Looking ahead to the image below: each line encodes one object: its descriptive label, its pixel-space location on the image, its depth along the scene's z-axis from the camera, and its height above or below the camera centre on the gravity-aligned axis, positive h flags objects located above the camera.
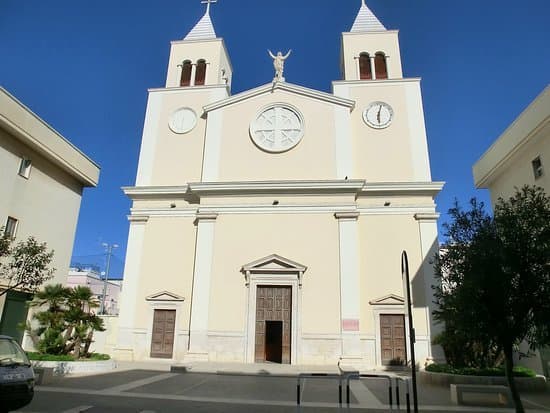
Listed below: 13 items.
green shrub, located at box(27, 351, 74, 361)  13.48 -1.07
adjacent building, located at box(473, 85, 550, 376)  16.98 +8.38
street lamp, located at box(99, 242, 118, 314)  42.38 +7.94
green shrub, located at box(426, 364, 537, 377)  13.06 -1.16
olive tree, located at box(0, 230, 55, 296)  12.20 +1.79
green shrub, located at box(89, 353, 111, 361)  15.12 -1.17
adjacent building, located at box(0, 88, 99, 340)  16.27 +6.12
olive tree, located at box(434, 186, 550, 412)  8.38 +0.99
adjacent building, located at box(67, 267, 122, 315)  48.66 +5.09
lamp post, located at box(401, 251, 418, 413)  6.95 +0.21
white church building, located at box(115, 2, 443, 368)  18.50 +5.07
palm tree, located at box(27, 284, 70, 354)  14.06 +0.14
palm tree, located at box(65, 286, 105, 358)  14.37 +0.23
